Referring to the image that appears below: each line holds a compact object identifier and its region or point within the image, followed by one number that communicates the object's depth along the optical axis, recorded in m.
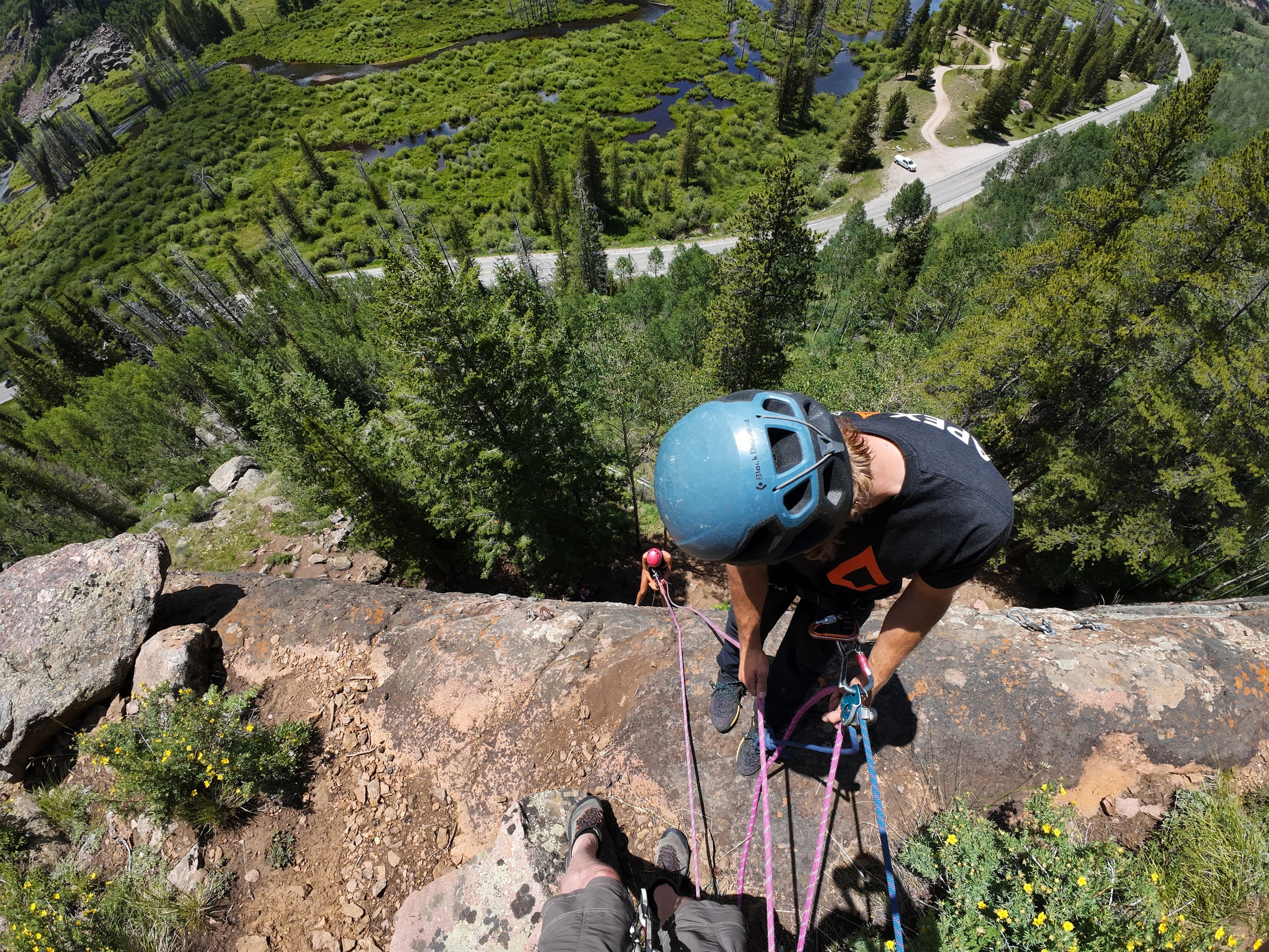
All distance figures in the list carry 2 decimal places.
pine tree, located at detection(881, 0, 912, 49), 103.75
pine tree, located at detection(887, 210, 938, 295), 41.91
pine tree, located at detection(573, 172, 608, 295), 54.72
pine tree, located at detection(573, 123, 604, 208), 65.19
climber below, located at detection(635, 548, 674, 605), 9.01
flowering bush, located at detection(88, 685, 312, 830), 4.76
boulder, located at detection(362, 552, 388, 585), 15.23
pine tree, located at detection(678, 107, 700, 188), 68.75
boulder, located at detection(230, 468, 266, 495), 24.45
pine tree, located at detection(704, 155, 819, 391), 17.23
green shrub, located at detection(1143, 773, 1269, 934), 3.21
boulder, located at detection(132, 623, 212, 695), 6.09
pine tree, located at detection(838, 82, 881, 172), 66.00
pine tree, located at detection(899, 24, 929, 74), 90.50
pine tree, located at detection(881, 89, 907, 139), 69.31
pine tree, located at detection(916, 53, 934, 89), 85.19
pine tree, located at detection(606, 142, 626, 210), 70.50
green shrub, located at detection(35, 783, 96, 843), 5.38
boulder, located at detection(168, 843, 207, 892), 4.58
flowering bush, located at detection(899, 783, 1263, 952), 2.71
